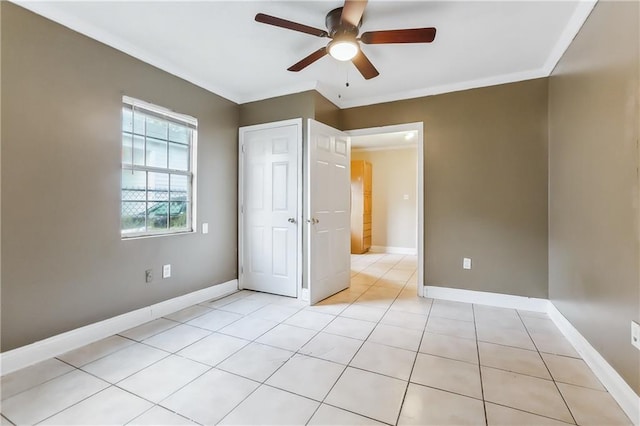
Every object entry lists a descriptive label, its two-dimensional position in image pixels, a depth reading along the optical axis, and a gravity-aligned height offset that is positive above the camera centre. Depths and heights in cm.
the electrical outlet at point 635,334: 140 -61
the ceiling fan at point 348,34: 179 +125
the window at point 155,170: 253 +43
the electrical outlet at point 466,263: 324 -57
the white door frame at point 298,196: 326 +21
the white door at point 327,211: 313 +3
